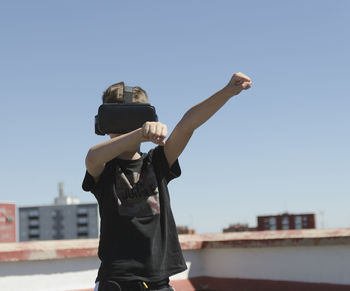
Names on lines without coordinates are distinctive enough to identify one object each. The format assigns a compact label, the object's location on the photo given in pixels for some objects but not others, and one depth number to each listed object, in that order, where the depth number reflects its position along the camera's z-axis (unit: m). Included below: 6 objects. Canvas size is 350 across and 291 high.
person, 2.54
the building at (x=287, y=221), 118.75
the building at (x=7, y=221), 129.00
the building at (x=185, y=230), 117.13
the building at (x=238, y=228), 119.11
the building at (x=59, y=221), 159.62
